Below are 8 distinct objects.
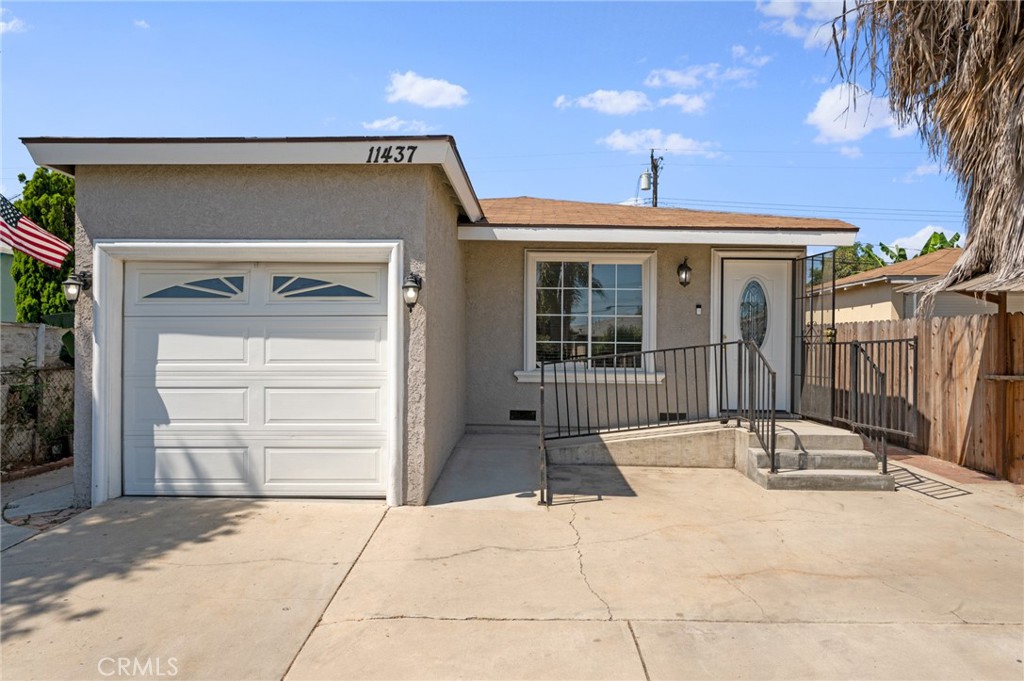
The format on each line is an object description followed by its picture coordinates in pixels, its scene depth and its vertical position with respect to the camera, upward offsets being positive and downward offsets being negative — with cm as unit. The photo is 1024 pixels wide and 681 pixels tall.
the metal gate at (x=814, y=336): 780 +21
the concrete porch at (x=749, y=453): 634 -116
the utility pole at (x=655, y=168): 3061 +922
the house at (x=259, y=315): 554 +35
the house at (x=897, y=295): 1376 +148
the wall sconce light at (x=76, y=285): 547 +60
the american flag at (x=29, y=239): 788 +153
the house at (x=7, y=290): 1237 +126
